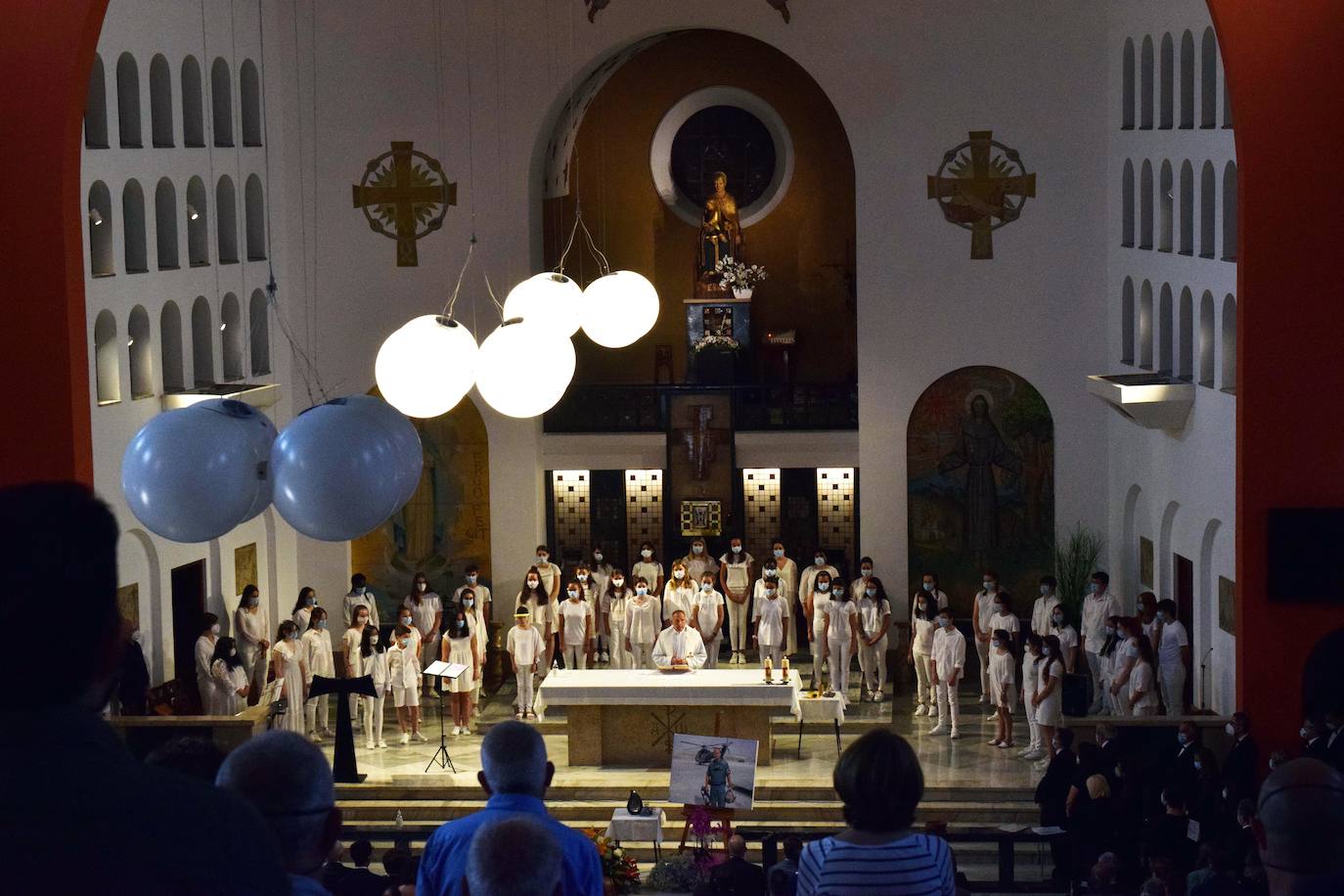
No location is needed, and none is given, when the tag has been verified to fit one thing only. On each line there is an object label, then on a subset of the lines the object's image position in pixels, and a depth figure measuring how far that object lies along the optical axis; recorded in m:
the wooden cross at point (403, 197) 23.09
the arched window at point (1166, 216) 20.30
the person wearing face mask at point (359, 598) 21.25
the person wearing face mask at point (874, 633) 20.94
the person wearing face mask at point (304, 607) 19.95
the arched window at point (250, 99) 22.30
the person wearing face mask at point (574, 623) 21.33
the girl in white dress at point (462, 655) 19.77
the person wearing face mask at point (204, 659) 18.72
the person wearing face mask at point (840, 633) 20.75
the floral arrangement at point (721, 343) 23.66
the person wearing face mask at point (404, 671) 19.55
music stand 18.00
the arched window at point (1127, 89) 21.56
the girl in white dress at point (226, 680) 18.66
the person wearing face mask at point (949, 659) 19.45
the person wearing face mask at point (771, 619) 21.08
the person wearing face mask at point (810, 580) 21.84
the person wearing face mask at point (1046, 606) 20.47
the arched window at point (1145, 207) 20.98
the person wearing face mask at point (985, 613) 20.72
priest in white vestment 19.08
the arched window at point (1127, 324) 21.81
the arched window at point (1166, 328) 20.22
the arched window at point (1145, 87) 20.80
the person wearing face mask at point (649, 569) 22.56
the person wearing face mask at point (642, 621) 21.20
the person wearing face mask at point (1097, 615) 19.81
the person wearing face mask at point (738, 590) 22.64
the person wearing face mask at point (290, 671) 19.05
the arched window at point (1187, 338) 19.39
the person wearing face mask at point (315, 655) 19.58
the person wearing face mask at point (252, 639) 20.14
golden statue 23.78
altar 18.23
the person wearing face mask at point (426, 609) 21.28
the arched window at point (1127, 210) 21.78
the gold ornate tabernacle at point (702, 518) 23.75
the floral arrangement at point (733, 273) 23.80
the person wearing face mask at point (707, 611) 21.28
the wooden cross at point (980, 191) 22.70
